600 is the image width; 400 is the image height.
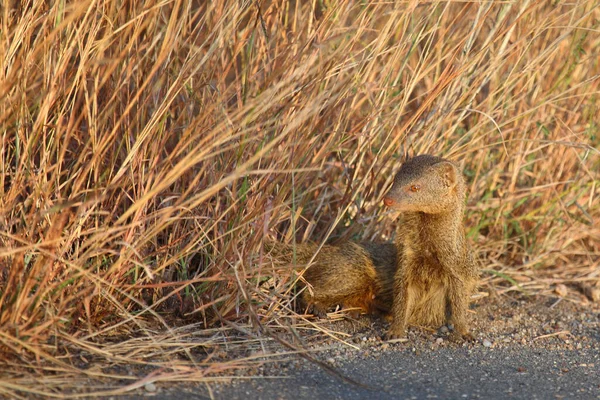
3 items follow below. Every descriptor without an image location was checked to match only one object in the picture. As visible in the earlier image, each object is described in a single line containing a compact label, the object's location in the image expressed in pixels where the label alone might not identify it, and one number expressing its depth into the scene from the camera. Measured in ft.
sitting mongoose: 21.36
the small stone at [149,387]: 16.06
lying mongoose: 22.45
